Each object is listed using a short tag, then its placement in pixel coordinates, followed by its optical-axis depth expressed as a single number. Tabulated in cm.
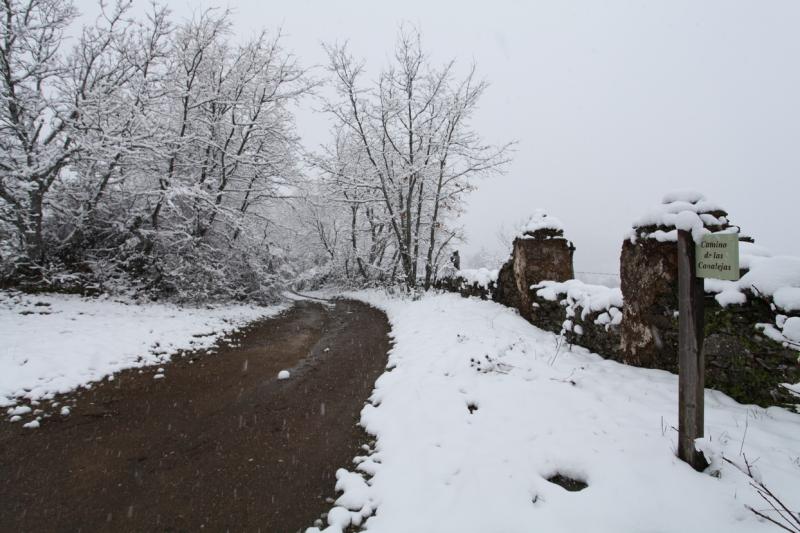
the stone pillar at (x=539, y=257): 882
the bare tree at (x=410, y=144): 1672
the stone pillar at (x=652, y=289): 471
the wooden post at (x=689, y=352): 306
